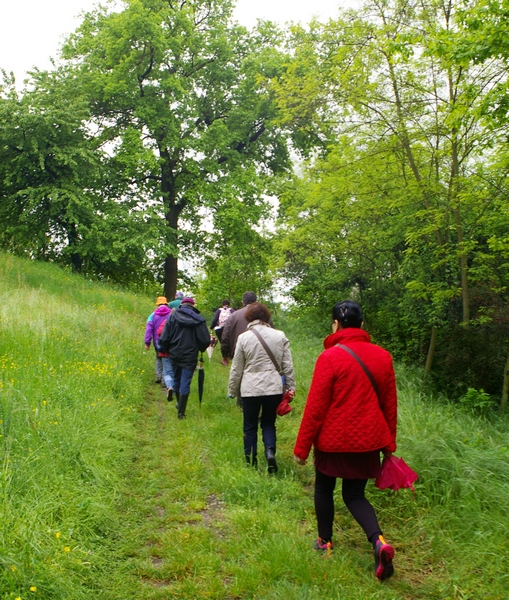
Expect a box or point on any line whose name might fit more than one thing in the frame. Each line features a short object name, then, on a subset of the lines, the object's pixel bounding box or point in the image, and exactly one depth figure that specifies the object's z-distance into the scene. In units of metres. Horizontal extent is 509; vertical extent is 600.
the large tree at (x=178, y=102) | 20.39
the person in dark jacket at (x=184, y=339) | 7.85
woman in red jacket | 3.39
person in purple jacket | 9.65
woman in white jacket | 5.30
